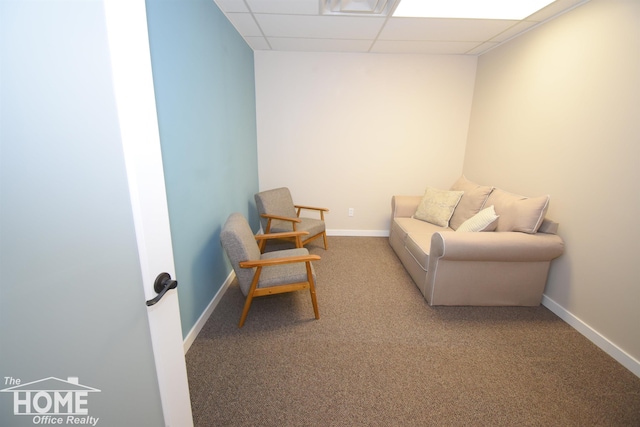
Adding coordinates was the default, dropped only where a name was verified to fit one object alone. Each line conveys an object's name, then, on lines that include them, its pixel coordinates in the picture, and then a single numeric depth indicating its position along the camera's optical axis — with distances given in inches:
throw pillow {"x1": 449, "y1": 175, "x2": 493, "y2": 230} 111.2
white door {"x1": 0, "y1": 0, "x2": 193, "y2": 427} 27.1
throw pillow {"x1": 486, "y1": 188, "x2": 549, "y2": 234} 86.4
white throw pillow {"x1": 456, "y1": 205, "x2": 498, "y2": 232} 93.3
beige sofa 83.0
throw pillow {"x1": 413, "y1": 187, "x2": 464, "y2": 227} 121.1
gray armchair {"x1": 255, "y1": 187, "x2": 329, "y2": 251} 123.1
